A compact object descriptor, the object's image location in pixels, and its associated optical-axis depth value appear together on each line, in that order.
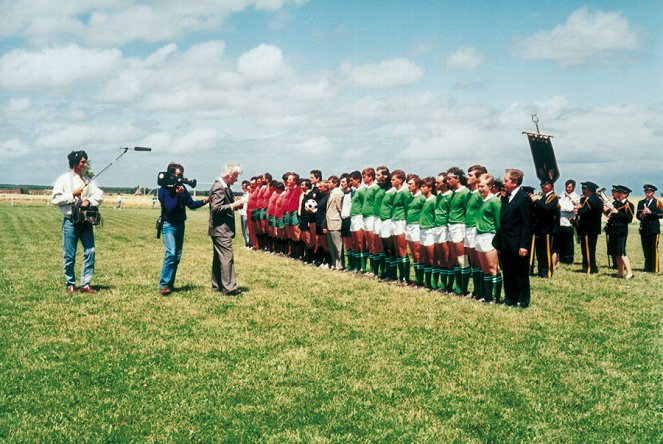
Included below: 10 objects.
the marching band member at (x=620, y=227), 14.09
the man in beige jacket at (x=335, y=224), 14.58
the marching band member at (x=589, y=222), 15.09
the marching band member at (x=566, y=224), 16.67
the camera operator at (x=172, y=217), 10.54
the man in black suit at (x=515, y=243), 9.88
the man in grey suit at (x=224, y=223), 10.53
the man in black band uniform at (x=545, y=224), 14.18
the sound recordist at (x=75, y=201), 9.93
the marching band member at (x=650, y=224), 15.07
